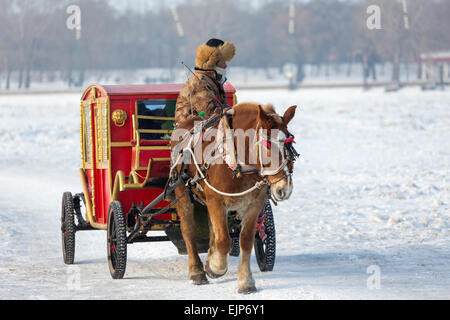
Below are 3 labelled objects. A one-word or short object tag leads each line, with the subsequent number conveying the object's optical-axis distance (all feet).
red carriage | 56.80
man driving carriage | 54.13
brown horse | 47.01
